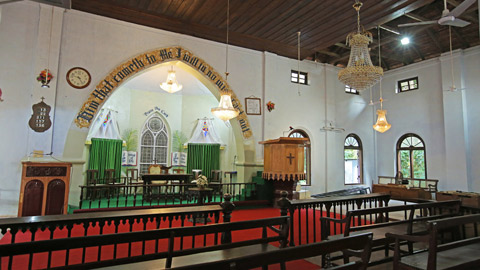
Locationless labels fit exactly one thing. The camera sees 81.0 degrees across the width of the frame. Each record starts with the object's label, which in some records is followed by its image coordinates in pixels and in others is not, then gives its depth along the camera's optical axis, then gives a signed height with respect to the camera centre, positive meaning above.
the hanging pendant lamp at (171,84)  8.31 +2.27
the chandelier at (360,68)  5.01 +1.72
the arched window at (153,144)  10.27 +0.63
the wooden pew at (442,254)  2.17 -0.78
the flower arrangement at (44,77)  5.88 +1.70
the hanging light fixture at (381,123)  8.74 +1.31
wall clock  6.27 +1.85
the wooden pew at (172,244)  1.75 -0.57
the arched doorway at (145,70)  6.26 +1.79
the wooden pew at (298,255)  1.46 -0.52
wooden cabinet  5.17 -0.56
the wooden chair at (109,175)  8.34 -0.47
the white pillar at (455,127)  8.49 +1.23
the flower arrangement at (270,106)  8.63 +1.75
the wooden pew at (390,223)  2.88 -0.65
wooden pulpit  6.54 +0.10
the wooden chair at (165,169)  8.79 -0.25
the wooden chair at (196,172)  9.50 -0.36
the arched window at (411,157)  9.78 +0.32
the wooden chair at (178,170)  10.11 -0.33
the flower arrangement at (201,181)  5.80 -0.40
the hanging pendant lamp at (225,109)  6.40 +1.21
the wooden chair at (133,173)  9.32 -0.44
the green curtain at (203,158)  10.39 +0.15
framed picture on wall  8.31 +1.70
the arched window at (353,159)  10.59 +0.21
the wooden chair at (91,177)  7.83 -0.49
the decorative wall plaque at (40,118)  5.79 +0.85
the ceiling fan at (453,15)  3.52 +2.04
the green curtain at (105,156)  8.55 +0.13
